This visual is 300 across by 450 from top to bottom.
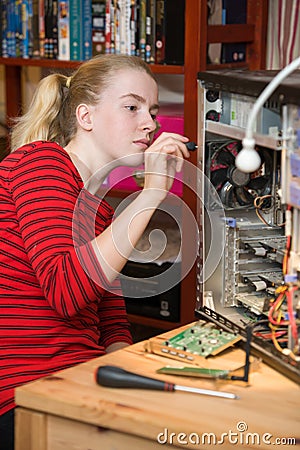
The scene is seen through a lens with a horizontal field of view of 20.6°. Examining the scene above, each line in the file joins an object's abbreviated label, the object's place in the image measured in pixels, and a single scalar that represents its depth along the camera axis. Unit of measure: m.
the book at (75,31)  2.51
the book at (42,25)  2.59
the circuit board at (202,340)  1.20
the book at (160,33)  2.32
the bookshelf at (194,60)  2.14
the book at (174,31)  2.26
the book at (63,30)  2.53
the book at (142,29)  2.38
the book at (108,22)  2.45
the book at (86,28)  2.49
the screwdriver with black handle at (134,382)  1.07
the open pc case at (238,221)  1.23
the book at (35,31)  2.61
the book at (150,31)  2.36
